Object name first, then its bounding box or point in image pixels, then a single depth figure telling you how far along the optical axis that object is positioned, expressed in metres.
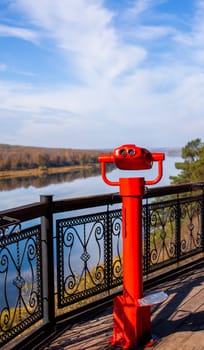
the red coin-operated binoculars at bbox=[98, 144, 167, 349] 2.05
